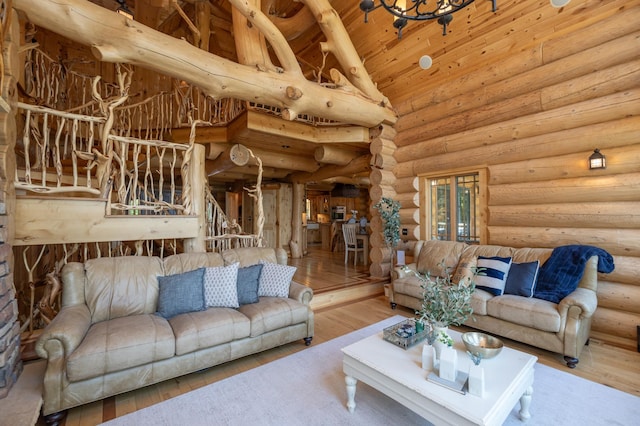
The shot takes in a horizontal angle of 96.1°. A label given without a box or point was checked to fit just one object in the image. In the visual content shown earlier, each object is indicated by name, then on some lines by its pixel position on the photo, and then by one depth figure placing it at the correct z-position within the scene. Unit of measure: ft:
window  15.19
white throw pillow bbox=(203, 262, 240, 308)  9.43
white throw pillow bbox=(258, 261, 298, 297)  10.64
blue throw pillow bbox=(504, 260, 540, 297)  10.55
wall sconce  10.67
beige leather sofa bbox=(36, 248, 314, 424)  6.46
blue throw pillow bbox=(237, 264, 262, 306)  10.03
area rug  6.54
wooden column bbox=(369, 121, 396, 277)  17.63
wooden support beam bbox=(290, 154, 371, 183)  20.11
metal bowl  6.43
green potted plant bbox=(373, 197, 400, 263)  16.48
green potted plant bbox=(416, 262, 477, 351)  6.38
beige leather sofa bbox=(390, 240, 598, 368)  8.88
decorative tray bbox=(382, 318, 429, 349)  7.25
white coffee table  5.06
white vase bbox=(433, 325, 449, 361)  6.30
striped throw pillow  11.05
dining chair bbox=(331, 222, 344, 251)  31.48
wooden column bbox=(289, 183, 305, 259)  27.81
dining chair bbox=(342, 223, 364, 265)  23.27
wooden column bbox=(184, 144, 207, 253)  12.35
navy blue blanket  10.02
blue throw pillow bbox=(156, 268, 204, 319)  8.84
